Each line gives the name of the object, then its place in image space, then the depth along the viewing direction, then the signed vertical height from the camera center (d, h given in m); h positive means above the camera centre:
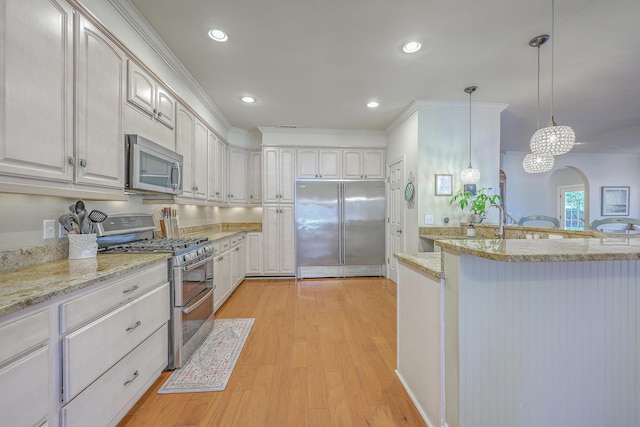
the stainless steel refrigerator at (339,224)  4.35 -0.18
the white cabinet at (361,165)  4.46 +0.87
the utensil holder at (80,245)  1.55 -0.20
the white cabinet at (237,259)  3.60 -0.71
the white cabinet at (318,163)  4.42 +0.90
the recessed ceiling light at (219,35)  2.05 +1.48
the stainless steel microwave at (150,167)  1.85 +0.38
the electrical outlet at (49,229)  1.51 -0.10
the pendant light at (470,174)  2.99 +0.48
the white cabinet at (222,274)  2.92 -0.75
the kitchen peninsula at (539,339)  1.15 -0.58
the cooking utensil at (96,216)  1.67 -0.02
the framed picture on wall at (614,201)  6.40 +0.35
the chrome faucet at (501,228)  1.96 -0.11
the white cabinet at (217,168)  3.51 +0.68
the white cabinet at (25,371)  0.82 -0.55
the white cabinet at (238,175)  4.45 +0.69
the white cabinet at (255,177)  4.67 +0.68
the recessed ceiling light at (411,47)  2.17 +1.47
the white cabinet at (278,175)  4.37 +0.67
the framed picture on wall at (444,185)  3.37 +0.39
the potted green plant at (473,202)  3.00 +0.16
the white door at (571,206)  7.01 +0.25
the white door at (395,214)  3.85 +0.00
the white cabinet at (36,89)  1.09 +0.59
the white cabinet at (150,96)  1.90 +0.99
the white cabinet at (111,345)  1.06 -0.67
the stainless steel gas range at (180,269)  1.86 -0.45
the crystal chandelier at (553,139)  2.01 +0.61
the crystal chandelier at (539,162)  2.66 +0.56
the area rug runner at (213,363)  1.71 -1.17
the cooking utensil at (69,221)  1.57 -0.05
